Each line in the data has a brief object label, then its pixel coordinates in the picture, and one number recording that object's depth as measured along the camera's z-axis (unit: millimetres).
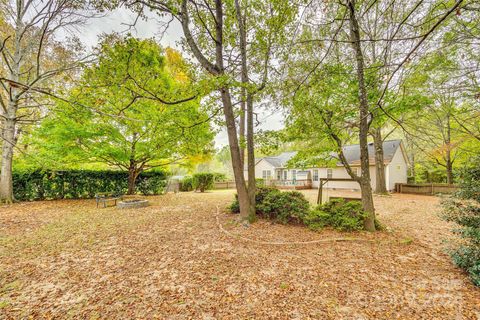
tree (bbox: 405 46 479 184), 6805
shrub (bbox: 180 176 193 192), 18781
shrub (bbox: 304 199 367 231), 5625
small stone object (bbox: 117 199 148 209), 9008
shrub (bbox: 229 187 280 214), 7313
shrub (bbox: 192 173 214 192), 18109
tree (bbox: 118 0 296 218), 6066
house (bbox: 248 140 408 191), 17966
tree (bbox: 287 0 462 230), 5106
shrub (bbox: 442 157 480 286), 3357
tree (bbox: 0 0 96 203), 8602
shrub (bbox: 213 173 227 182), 24094
